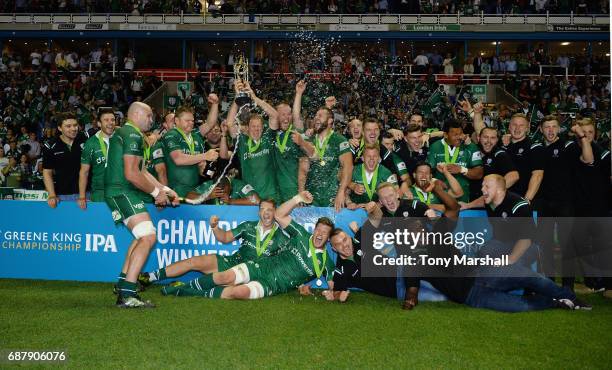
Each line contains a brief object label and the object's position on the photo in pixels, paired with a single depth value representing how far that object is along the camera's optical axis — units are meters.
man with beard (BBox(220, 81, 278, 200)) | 8.20
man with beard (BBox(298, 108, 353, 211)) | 8.16
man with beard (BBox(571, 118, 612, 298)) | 7.40
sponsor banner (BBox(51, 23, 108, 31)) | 30.59
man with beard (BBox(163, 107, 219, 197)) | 8.27
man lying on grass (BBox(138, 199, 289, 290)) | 7.32
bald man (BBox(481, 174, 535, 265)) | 6.82
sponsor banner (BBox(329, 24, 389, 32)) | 29.41
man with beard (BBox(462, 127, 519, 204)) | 7.65
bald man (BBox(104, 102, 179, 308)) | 6.55
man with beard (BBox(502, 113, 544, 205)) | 7.63
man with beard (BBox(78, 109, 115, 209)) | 8.05
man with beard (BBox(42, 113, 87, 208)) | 8.41
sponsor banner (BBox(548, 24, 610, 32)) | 29.66
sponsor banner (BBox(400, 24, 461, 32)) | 29.62
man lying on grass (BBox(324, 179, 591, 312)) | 6.62
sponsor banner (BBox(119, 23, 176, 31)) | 30.33
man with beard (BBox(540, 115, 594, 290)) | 7.43
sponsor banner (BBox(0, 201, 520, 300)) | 7.87
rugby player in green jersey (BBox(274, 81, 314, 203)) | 8.41
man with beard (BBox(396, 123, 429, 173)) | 8.20
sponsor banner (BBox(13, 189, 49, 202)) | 9.02
